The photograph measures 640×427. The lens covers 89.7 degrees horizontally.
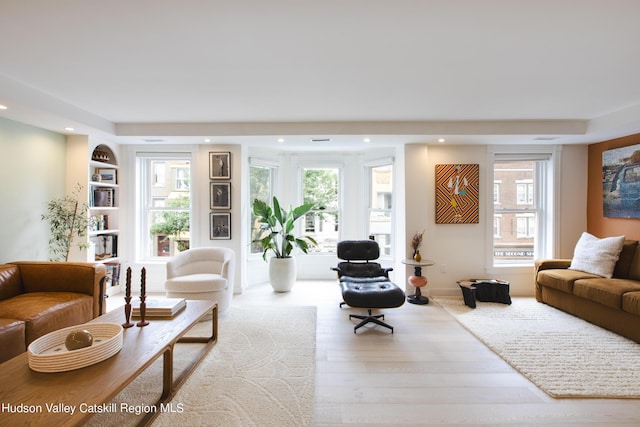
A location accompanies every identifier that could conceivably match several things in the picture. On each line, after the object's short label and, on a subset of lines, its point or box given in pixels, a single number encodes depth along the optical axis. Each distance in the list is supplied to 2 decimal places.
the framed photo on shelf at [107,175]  4.79
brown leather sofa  2.49
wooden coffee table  1.33
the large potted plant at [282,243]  5.00
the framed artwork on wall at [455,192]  4.81
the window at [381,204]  5.49
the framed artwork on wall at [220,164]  4.91
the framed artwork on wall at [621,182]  4.11
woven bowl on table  1.65
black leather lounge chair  3.22
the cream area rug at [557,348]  2.38
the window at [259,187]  5.50
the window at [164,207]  5.16
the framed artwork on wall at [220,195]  4.91
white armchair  3.66
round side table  4.39
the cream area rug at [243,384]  2.00
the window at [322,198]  5.84
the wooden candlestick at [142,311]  2.35
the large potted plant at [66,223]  4.01
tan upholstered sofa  3.21
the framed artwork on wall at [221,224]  4.92
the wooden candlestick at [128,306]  2.28
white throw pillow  3.83
